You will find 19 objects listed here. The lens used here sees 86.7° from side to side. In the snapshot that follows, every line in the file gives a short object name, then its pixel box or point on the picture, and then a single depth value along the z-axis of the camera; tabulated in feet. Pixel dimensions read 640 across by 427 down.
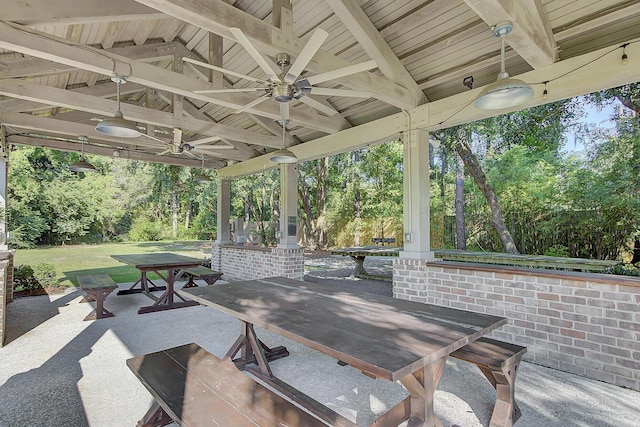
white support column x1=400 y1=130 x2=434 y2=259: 14.20
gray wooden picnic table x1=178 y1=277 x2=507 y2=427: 5.19
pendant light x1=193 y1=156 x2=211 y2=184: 21.71
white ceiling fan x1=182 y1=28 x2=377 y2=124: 8.26
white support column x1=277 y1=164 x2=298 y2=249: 21.66
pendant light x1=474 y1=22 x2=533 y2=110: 7.84
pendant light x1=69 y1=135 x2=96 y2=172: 18.08
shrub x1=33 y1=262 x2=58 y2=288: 21.67
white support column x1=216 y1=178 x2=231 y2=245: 28.58
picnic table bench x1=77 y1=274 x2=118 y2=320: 15.28
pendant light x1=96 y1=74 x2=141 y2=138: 10.95
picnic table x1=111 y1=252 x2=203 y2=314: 16.78
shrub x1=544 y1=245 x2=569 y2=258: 28.27
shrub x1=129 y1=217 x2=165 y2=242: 62.90
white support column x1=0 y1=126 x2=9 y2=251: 17.80
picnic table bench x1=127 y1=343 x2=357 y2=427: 5.11
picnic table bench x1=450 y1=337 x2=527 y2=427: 6.74
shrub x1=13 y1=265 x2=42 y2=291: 20.83
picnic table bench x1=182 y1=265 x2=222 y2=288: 19.20
